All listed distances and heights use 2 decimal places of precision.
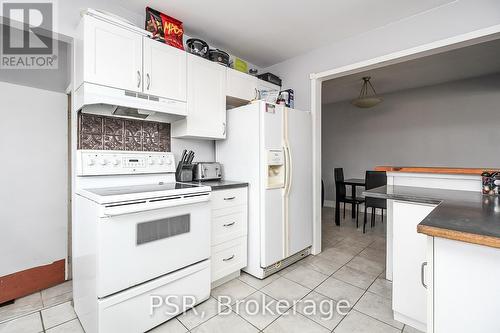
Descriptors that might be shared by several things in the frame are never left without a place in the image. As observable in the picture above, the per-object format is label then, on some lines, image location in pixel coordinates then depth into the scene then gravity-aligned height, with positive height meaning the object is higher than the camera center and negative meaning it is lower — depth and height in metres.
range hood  1.56 +0.47
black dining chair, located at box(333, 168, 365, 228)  4.09 -0.50
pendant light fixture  3.71 +1.08
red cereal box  1.92 +1.21
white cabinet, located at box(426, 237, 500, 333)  0.83 -0.46
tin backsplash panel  1.82 +0.29
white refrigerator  2.21 -0.08
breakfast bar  0.83 -0.41
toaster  2.35 -0.05
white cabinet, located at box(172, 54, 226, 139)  2.14 +0.64
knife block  2.28 -0.07
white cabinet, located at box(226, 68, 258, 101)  2.50 +0.93
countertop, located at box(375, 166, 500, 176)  1.80 -0.04
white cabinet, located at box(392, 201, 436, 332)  1.54 -0.69
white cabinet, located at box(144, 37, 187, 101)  1.84 +0.82
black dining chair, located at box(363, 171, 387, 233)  3.65 -0.27
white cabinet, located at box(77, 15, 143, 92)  1.54 +0.80
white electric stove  1.35 -0.52
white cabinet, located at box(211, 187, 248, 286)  2.05 -0.62
